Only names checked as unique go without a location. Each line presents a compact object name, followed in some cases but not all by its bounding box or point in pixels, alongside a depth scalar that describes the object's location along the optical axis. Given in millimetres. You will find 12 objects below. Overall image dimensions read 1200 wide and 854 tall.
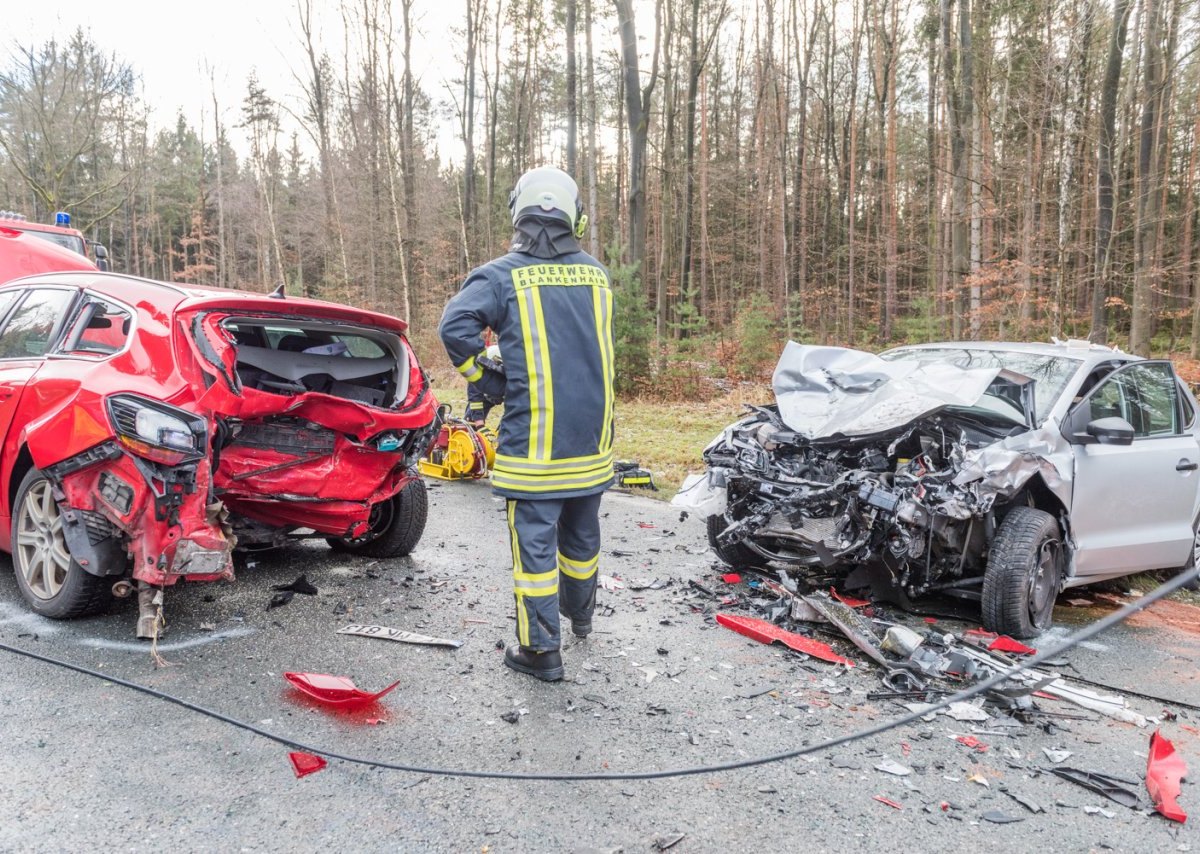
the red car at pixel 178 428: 3375
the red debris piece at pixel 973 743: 2945
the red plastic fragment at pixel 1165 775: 2525
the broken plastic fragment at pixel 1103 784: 2615
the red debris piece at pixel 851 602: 4582
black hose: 2594
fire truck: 11195
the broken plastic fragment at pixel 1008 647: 3949
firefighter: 3283
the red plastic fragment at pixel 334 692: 3080
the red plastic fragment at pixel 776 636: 3805
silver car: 4109
